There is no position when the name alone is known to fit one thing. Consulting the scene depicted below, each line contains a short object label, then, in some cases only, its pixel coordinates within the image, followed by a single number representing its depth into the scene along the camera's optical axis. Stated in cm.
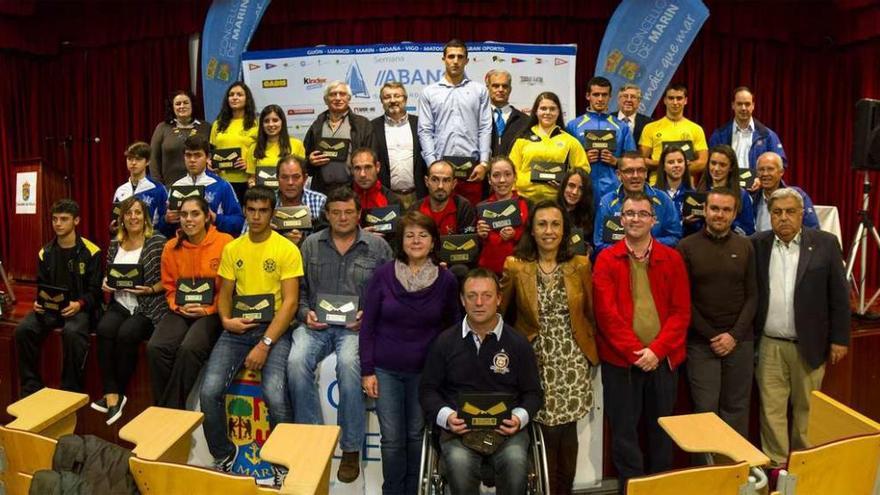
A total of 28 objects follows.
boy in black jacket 457
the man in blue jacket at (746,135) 572
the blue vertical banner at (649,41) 693
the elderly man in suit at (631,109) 580
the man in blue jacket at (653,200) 446
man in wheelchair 325
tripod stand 519
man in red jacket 366
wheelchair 319
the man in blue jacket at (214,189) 483
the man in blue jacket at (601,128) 521
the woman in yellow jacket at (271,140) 520
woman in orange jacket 405
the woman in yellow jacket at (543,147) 496
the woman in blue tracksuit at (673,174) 475
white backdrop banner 723
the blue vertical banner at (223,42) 725
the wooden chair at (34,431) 268
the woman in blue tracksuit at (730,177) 465
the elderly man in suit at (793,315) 398
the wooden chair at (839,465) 256
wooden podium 698
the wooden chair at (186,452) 239
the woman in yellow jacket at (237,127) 539
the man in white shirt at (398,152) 526
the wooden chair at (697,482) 237
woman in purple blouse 367
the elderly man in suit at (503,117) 542
